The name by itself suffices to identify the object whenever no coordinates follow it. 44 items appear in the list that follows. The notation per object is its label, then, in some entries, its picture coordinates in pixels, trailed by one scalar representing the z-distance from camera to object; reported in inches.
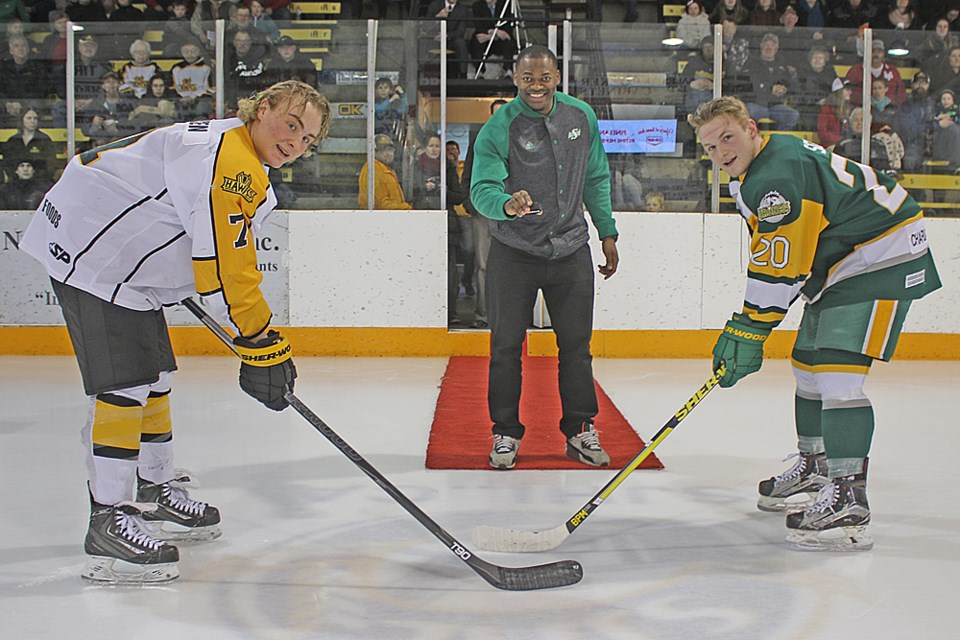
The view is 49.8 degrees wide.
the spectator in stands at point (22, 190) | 247.0
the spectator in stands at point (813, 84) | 244.8
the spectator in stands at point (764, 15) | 290.8
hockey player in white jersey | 81.4
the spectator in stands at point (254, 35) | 245.6
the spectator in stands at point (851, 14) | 291.6
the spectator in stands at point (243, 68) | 245.1
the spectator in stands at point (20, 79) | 249.9
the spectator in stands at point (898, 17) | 291.3
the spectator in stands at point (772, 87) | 244.7
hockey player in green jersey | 94.7
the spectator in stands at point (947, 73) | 246.1
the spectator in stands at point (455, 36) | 284.8
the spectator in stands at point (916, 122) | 245.4
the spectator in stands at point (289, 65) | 246.1
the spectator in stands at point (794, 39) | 245.6
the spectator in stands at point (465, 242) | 245.9
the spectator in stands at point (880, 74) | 244.2
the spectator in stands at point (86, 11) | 279.9
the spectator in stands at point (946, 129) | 246.5
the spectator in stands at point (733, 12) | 296.7
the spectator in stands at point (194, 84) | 246.1
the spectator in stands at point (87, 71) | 248.2
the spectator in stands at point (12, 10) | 283.3
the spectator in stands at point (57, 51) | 248.7
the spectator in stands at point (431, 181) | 242.7
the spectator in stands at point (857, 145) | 244.1
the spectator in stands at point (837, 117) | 244.5
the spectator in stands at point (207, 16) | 245.0
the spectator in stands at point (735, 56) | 243.4
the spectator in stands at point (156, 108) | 247.3
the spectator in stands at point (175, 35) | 246.1
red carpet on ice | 134.1
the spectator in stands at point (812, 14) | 295.9
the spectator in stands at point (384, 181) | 241.1
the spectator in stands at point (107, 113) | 248.4
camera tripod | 283.5
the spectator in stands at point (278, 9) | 261.0
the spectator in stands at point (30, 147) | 248.5
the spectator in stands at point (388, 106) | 241.1
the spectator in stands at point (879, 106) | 244.1
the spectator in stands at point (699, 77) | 243.9
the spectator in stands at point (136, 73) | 247.9
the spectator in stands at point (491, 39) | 299.7
